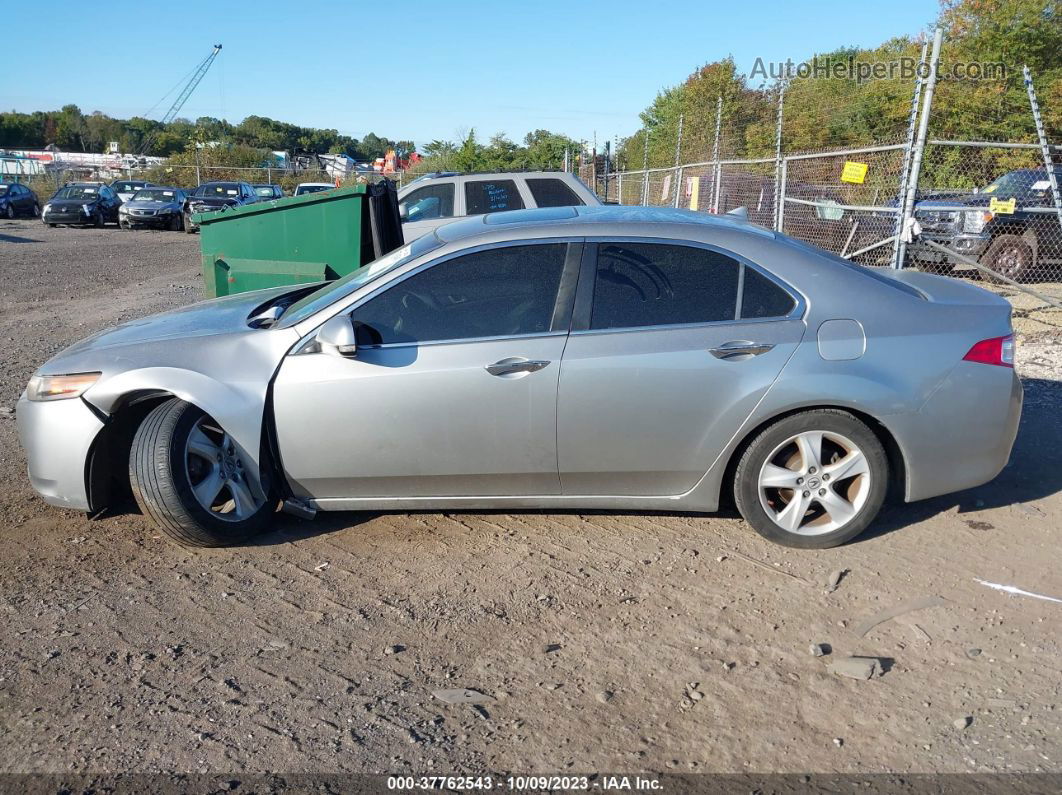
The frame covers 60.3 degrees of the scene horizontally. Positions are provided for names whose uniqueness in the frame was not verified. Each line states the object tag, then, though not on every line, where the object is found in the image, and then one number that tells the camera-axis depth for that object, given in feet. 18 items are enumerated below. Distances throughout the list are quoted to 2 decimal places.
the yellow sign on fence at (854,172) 32.78
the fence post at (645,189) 66.69
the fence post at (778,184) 43.80
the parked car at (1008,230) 39.83
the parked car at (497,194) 39.37
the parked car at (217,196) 99.76
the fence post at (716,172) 52.74
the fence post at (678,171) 61.72
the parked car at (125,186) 117.83
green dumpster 23.38
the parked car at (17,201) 110.52
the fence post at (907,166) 30.25
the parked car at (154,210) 98.32
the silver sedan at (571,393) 13.83
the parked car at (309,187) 96.10
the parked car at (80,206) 100.07
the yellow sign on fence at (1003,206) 31.60
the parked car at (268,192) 107.10
